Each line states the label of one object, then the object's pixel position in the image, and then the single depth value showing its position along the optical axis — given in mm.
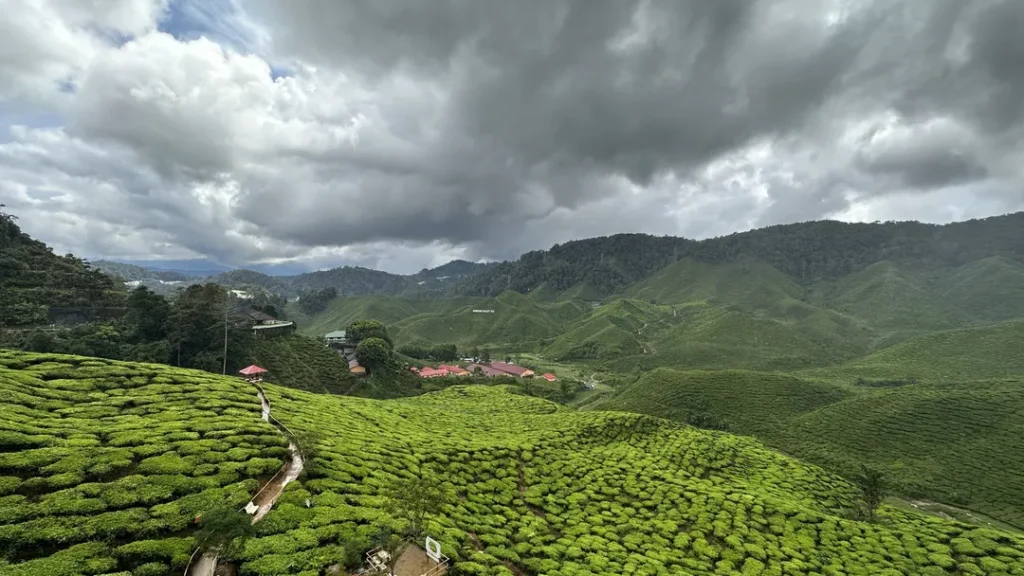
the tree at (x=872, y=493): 43312
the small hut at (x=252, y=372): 72900
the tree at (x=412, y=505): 24750
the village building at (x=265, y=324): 97875
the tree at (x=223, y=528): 18969
